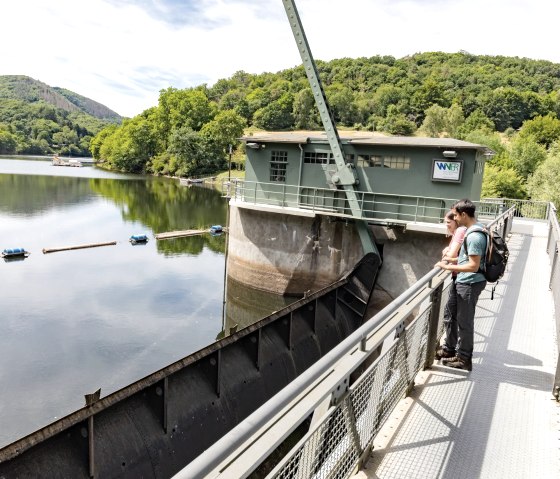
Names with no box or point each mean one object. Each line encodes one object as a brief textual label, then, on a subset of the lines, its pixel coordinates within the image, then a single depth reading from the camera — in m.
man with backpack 4.96
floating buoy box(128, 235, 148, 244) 33.16
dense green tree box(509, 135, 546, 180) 55.00
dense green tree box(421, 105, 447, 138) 94.88
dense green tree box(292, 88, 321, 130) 128.25
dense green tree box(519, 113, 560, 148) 78.00
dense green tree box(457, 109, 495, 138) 89.00
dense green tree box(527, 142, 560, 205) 37.44
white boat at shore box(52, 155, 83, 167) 122.06
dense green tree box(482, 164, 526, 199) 42.75
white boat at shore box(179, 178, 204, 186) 82.32
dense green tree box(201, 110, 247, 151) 92.56
